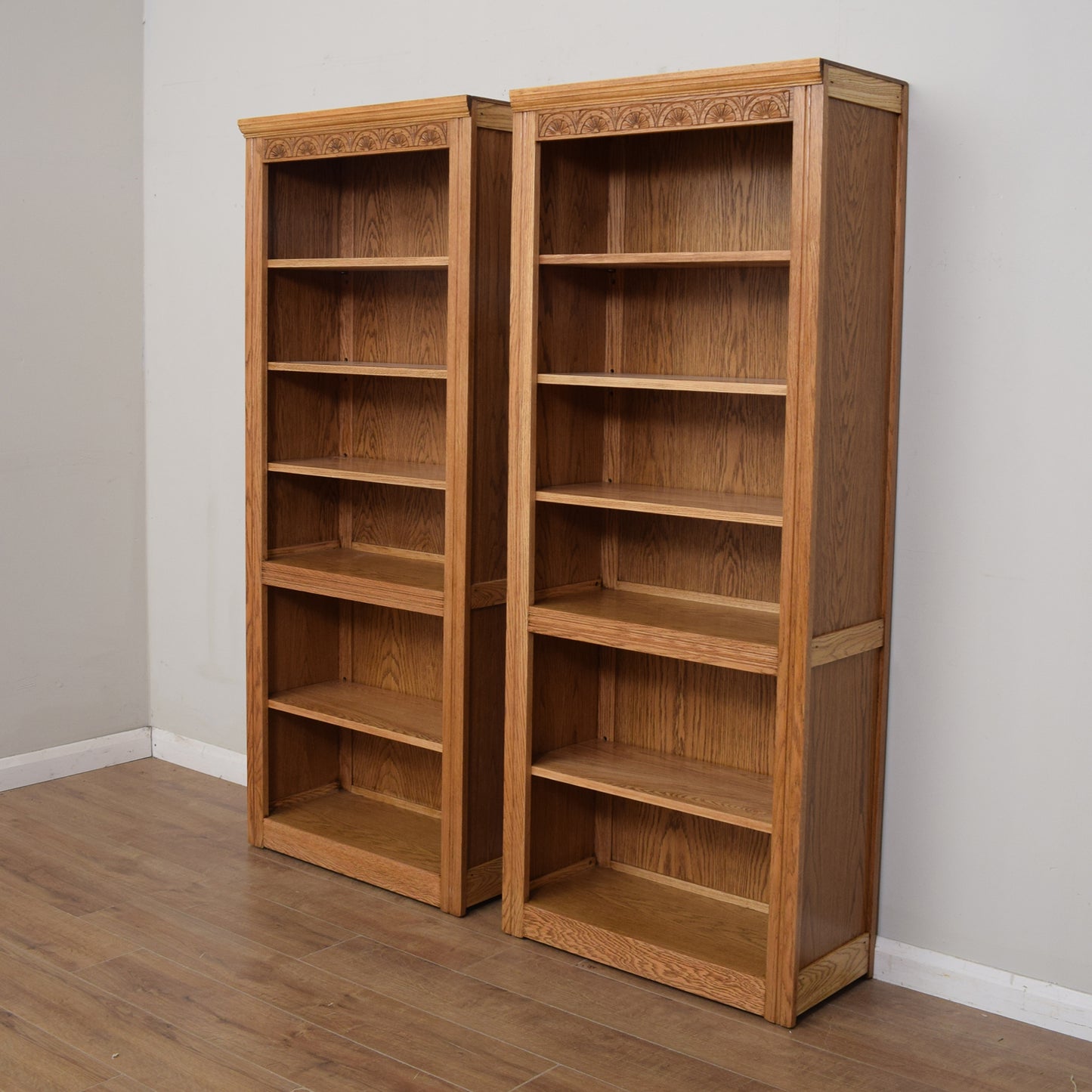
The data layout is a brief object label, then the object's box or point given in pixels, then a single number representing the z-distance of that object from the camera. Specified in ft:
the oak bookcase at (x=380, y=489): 11.64
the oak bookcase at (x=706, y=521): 9.69
